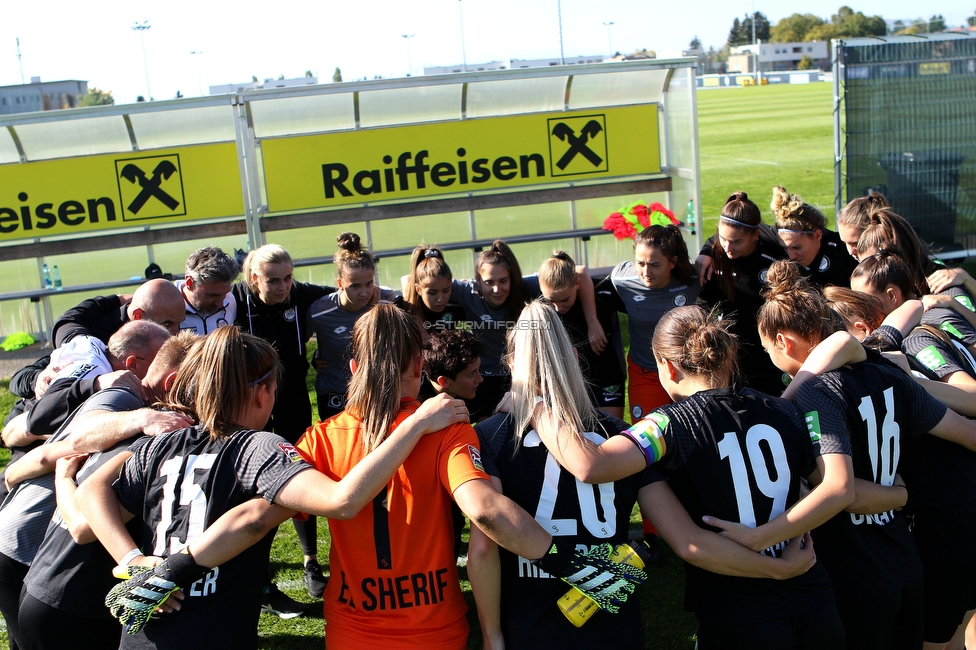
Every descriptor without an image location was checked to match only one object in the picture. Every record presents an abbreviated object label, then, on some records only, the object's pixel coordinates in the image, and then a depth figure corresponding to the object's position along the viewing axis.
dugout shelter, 8.48
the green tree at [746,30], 120.69
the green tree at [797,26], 112.38
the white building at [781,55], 98.69
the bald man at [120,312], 4.14
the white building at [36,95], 69.19
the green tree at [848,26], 97.56
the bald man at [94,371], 3.28
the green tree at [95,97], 93.88
